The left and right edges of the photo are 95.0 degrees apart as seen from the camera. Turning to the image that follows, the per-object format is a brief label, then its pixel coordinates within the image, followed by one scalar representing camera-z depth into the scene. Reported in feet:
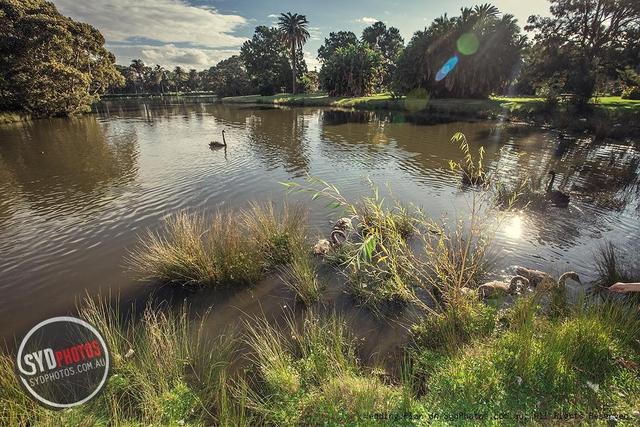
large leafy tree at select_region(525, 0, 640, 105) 91.45
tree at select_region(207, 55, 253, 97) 251.60
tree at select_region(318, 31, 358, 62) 292.40
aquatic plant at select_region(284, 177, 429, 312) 17.85
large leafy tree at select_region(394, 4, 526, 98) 128.22
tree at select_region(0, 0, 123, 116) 95.50
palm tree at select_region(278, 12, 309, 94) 211.61
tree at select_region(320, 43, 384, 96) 169.07
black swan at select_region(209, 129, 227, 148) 65.16
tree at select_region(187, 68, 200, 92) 371.76
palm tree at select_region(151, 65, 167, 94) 337.93
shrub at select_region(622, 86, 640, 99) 112.06
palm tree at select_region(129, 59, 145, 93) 331.98
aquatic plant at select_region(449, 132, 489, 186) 43.62
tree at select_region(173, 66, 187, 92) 358.47
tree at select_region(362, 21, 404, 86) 287.28
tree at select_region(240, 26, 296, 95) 232.12
